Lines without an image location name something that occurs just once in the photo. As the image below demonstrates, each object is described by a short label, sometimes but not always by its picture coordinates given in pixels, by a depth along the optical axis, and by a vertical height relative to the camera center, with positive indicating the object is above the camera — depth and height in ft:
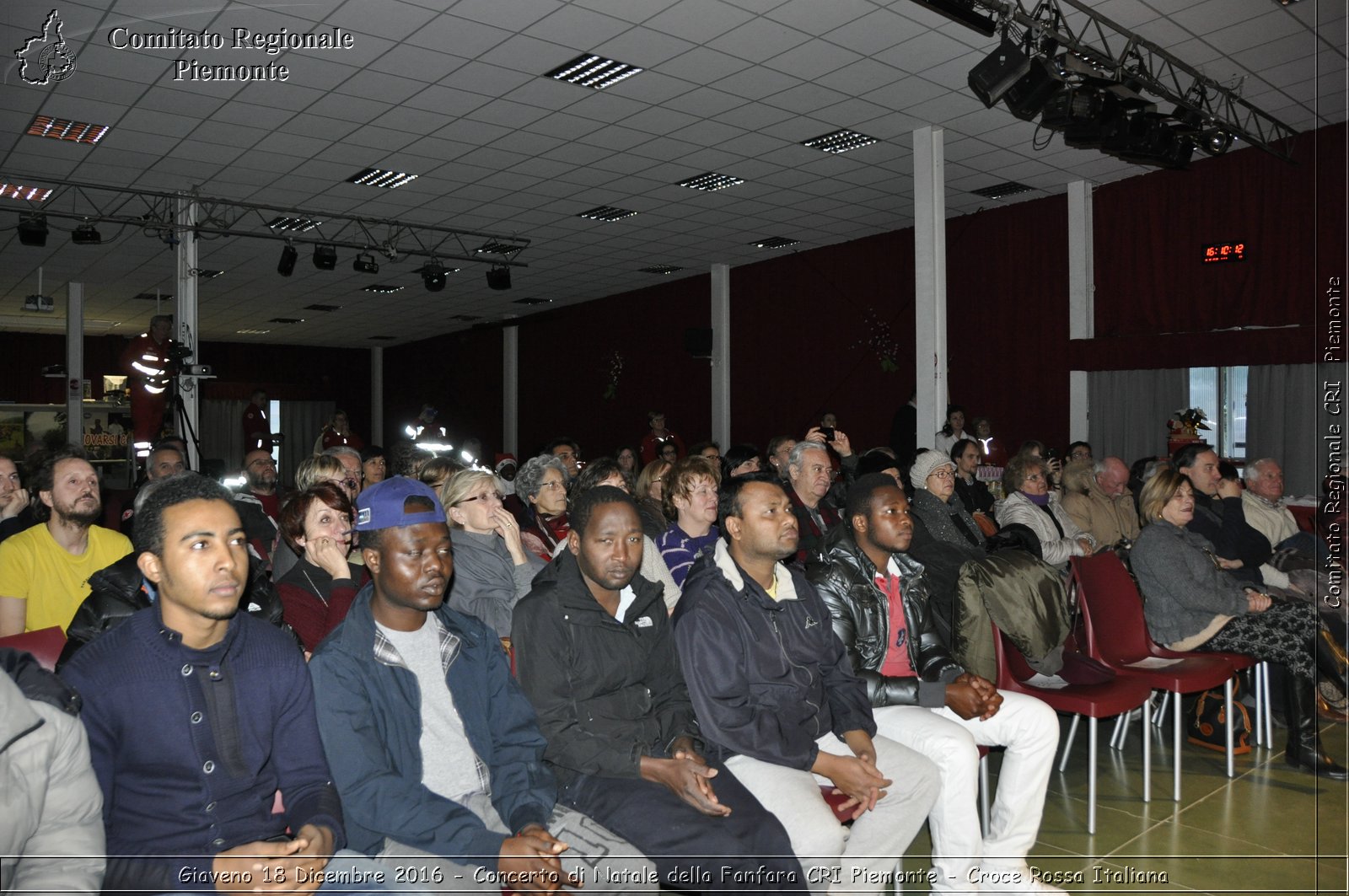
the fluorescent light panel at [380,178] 29.22 +8.77
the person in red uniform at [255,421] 38.78 +1.28
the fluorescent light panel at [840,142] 26.30 +8.84
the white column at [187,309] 29.04 +4.81
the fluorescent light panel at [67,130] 23.94 +8.60
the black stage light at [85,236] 29.84 +7.08
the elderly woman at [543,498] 13.74 -0.74
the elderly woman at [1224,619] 13.05 -2.54
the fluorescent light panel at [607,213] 34.01 +8.82
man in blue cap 6.34 -2.17
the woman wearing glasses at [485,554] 10.46 -1.22
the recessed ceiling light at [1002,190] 31.68 +8.95
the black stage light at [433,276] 37.65 +7.22
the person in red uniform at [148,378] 25.95 +2.16
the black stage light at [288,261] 33.96 +7.14
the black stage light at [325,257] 33.63 +7.11
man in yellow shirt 9.89 -1.14
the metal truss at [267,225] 30.48 +8.57
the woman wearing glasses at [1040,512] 16.83 -1.28
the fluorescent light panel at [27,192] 29.81 +8.60
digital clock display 28.17 +5.93
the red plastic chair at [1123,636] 12.32 -2.70
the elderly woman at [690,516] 12.46 -0.94
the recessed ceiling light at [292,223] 34.58 +8.70
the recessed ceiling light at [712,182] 30.14 +8.85
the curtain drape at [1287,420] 26.55 +0.70
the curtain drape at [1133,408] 30.32 +1.23
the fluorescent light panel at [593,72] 21.17 +8.85
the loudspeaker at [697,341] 45.03 +5.26
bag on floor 13.73 -4.27
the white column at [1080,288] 31.73 +5.50
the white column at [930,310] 26.84 +4.03
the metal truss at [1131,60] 18.49 +8.73
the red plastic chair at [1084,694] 10.82 -3.00
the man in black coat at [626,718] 7.12 -2.34
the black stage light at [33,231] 29.63 +7.19
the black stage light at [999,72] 18.20 +7.49
